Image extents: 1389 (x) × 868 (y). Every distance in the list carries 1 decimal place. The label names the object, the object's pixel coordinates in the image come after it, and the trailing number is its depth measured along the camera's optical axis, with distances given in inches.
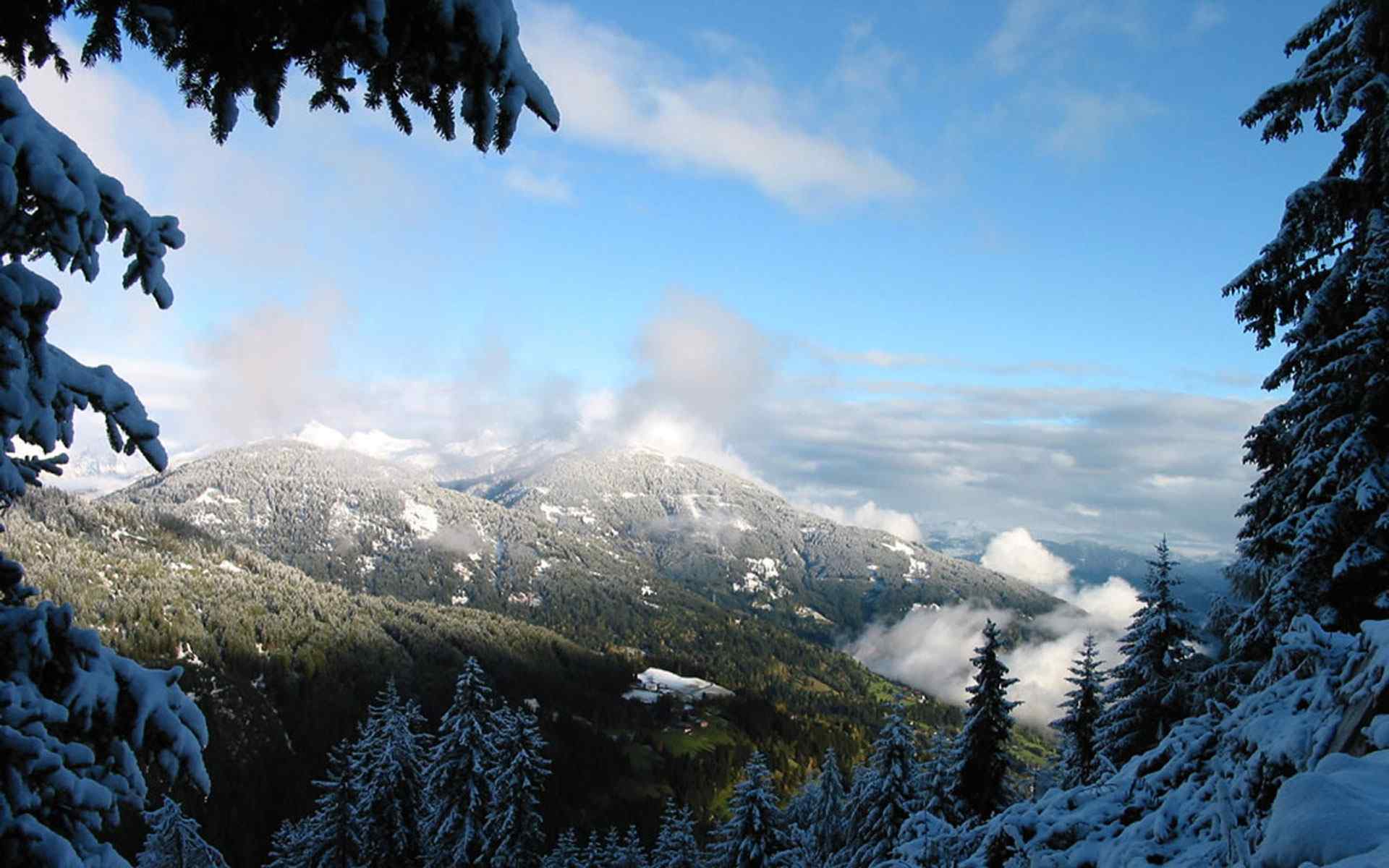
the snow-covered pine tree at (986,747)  956.0
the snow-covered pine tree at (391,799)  1136.8
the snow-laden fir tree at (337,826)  1214.9
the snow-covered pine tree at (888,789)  948.0
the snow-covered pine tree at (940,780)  932.0
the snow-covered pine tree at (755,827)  1085.1
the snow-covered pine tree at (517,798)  1168.8
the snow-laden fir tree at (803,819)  1149.7
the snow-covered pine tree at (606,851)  1537.9
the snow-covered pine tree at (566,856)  1503.4
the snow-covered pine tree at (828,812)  1419.8
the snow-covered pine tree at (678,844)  1302.9
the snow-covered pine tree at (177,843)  1159.0
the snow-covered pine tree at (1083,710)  1133.7
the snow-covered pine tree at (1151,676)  828.0
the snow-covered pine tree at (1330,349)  379.6
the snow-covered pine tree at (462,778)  1157.1
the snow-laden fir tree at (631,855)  1526.8
